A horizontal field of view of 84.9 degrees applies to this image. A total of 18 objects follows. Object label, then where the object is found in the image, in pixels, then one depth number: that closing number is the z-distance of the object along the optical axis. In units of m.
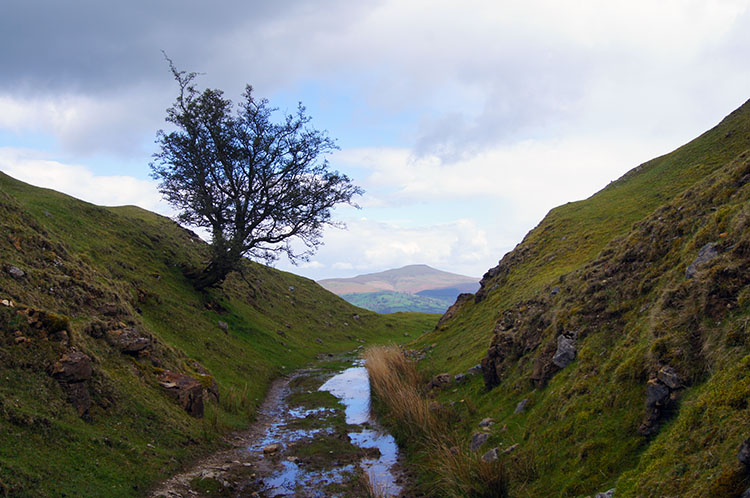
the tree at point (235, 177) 29.66
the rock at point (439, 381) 17.59
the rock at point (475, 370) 16.86
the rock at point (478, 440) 11.07
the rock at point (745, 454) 4.73
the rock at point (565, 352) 11.55
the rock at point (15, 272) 12.80
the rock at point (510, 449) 9.86
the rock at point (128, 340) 14.12
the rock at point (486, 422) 12.00
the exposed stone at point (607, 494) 6.49
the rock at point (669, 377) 7.24
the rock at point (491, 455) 9.57
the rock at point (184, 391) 13.90
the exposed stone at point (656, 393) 7.32
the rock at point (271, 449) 13.20
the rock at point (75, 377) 10.46
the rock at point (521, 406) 11.70
